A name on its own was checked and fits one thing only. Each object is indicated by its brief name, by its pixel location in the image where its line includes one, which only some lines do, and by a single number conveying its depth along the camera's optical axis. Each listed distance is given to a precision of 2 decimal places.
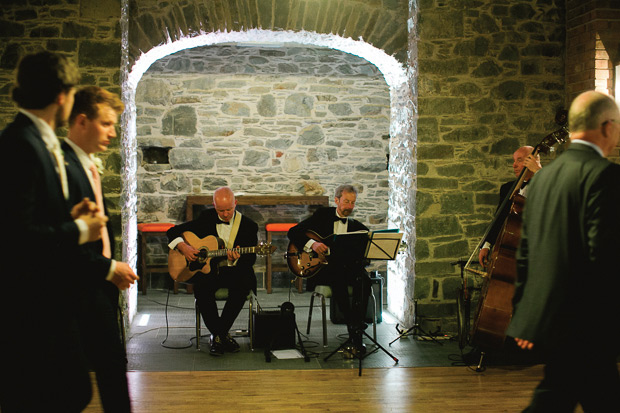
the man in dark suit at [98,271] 2.26
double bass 4.01
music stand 4.55
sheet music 4.52
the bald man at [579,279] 2.16
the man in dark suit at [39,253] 1.93
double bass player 4.80
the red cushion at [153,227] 7.54
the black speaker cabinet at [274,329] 5.09
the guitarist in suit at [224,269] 5.08
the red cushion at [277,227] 7.73
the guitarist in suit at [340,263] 4.93
